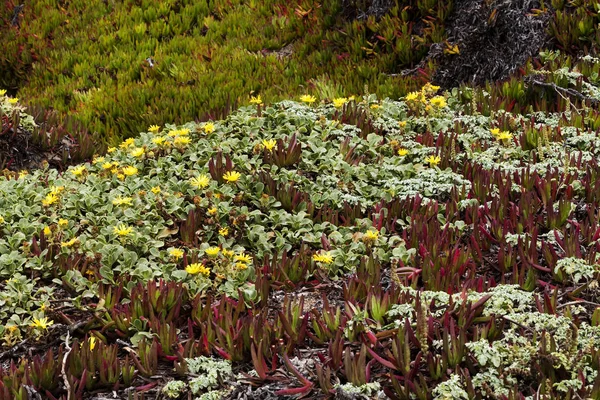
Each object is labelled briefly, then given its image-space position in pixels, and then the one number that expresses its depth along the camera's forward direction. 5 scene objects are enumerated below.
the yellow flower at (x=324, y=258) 6.85
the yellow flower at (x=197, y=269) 6.85
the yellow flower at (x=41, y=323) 6.39
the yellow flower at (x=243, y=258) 7.08
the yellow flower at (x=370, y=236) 7.10
